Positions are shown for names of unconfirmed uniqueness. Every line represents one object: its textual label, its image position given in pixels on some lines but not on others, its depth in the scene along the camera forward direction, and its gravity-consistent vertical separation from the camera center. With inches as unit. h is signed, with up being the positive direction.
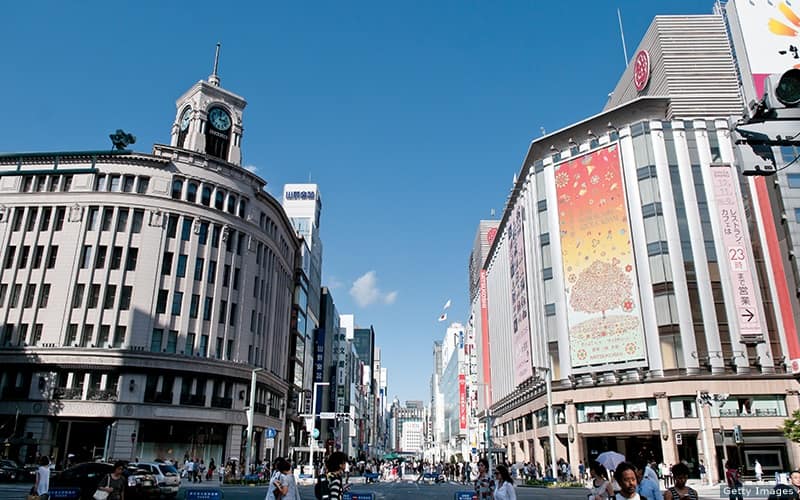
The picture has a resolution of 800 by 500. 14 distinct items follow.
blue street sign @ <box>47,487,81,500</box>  600.7 -55.4
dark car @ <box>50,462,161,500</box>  730.8 -47.4
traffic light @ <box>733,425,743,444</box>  1186.6 +12.8
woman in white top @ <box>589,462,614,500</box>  316.5 -24.1
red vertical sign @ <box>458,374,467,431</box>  4874.5 +312.4
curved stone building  1711.4 +420.5
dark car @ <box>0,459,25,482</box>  1253.2 -70.2
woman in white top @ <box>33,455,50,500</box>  575.5 -38.4
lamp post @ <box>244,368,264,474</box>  1611.7 +15.6
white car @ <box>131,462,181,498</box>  957.8 -62.7
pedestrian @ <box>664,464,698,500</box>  311.5 -25.4
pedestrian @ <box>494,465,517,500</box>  379.6 -29.1
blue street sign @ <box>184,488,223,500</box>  586.3 -54.1
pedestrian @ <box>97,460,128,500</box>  427.2 -31.9
